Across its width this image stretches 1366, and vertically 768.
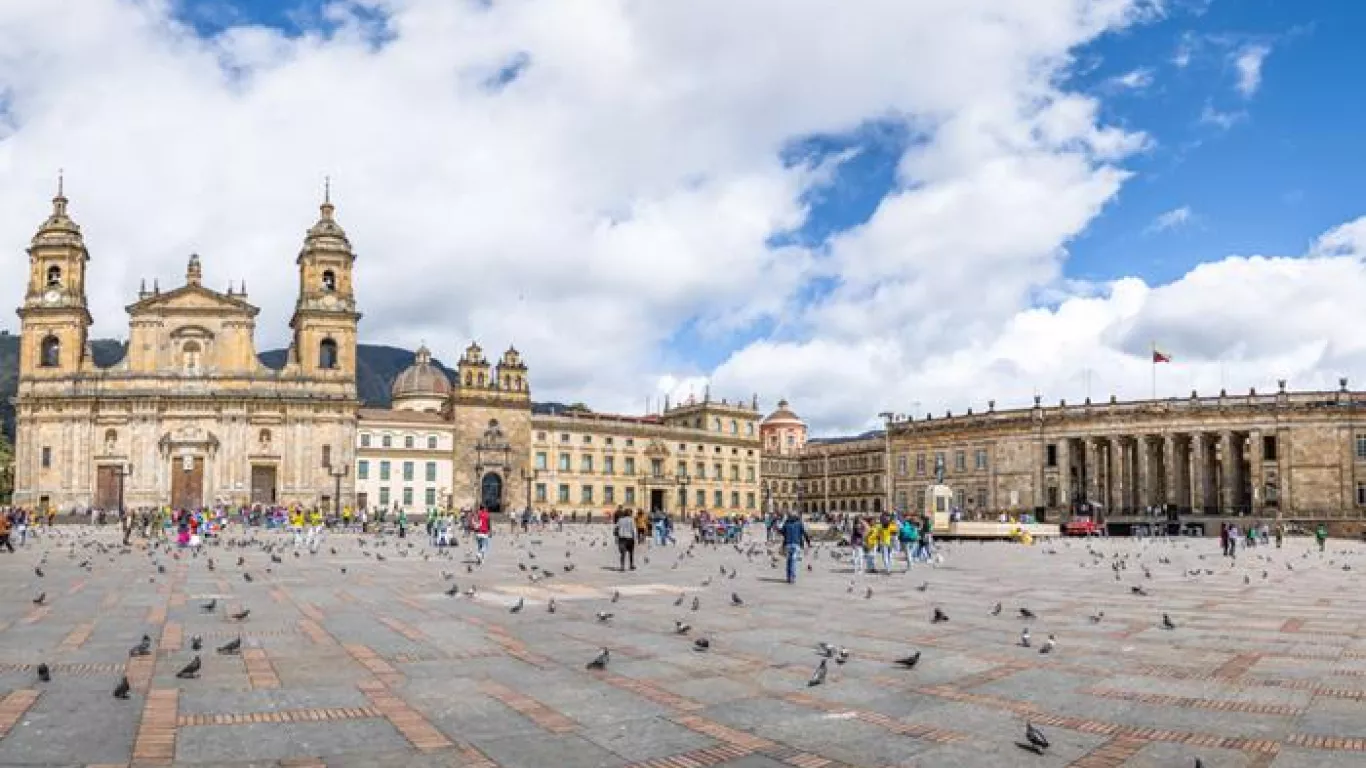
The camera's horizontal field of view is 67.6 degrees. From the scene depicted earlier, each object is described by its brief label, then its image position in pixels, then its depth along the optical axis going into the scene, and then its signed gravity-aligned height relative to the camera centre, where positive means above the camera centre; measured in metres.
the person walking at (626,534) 24.34 -1.52
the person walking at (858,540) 23.94 -1.70
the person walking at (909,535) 26.42 -1.74
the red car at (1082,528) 61.44 -3.68
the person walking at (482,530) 28.89 -1.66
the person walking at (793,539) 21.30 -1.48
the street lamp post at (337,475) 68.62 -0.16
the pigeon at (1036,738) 7.23 -1.91
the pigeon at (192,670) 9.37 -1.80
